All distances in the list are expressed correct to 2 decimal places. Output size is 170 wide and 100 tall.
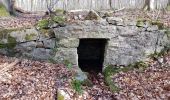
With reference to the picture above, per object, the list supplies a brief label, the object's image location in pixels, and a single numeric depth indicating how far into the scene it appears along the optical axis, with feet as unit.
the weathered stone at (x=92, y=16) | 14.00
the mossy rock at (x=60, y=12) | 15.19
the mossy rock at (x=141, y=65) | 14.00
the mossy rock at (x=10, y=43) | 13.64
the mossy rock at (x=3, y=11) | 17.38
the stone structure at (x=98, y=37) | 13.76
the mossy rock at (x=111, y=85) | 12.74
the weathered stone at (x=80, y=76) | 12.87
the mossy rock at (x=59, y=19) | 13.82
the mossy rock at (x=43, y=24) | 13.97
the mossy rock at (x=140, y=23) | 14.09
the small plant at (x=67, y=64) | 13.89
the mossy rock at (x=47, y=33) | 13.80
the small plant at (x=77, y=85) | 12.21
